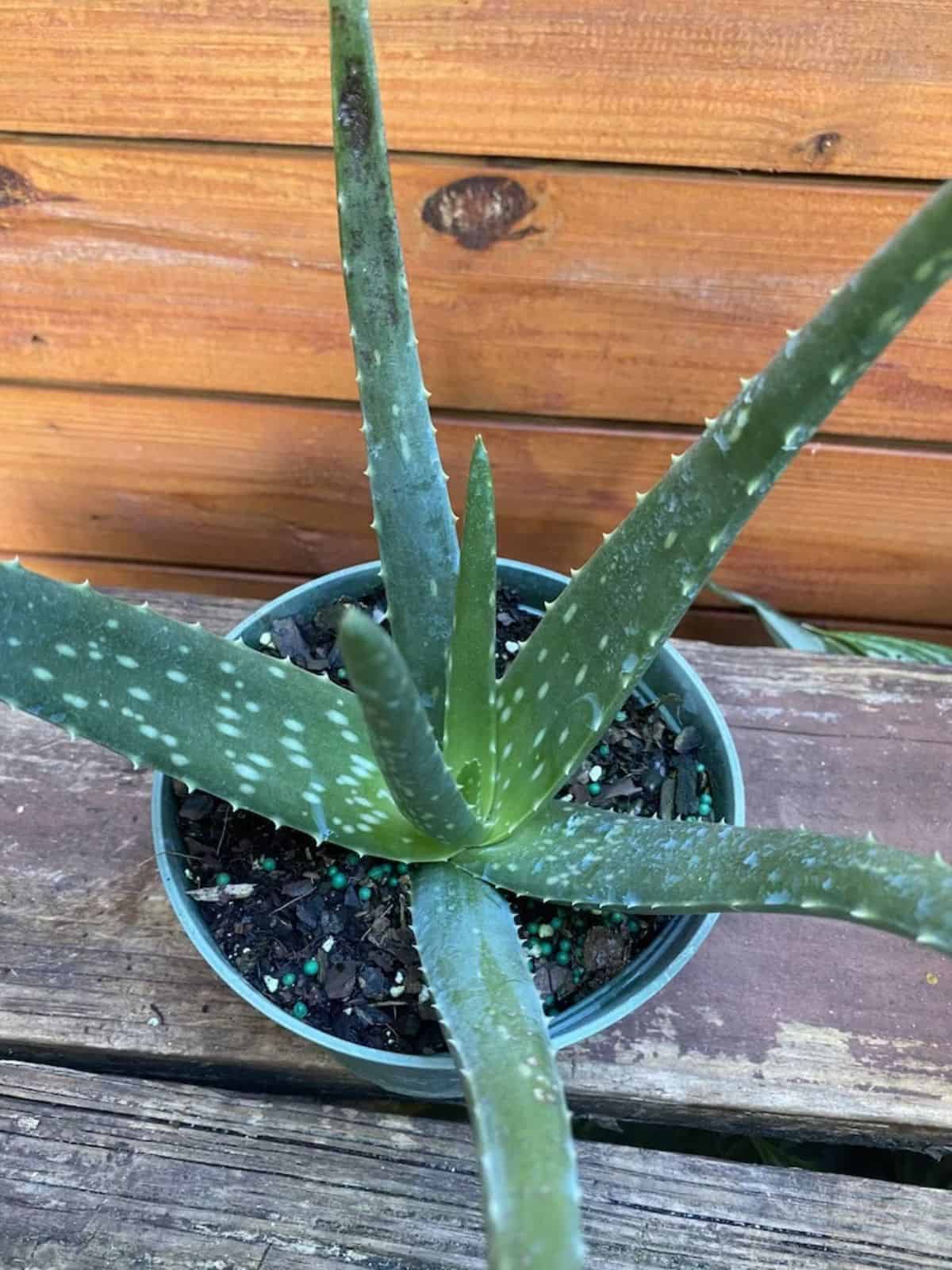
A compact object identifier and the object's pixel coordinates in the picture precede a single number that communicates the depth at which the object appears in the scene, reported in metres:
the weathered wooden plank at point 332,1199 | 0.49
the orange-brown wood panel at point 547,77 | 0.52
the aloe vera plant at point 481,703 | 0.27
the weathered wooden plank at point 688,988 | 0.52
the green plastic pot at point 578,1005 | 0.45
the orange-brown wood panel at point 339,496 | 0.73
